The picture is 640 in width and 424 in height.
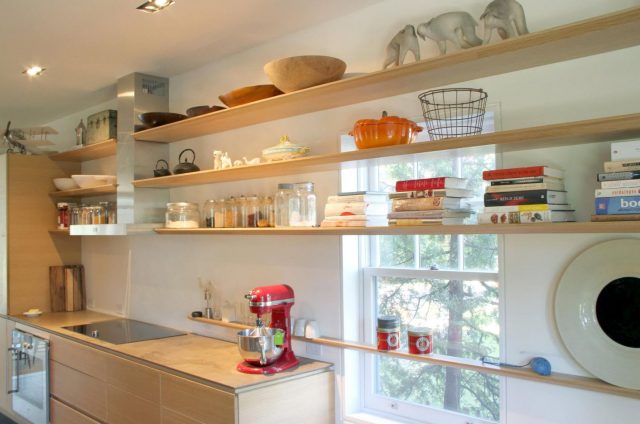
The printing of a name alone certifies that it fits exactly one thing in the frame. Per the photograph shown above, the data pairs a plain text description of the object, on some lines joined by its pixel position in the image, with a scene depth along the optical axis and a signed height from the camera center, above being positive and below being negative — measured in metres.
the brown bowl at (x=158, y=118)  3.32 +0.63
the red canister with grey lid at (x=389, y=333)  2.36 -0.52
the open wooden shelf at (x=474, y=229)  1.62 -0.06
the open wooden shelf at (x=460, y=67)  1.64 +0.55
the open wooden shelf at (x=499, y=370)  1.77 -0.59
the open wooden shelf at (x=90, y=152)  4.00 +0.56
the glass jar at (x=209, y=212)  3.25 +0.04
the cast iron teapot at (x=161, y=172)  3.42 +0.30
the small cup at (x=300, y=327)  2.76 -0.57
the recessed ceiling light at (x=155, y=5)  2.44 +0.98
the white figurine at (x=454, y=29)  2.04 +0.71
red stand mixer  2.49 -0.56
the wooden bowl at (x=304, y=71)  2.38 +0.66
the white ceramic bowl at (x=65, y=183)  4.64 +0.33
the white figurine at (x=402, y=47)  2.21 +0.70
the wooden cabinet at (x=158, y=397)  2.38 -0.89
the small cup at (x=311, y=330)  2.70 -0.57
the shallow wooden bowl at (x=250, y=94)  2.72 +0.64
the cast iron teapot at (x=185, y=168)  3.22 +0.31
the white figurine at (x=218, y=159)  3.06 +0.34
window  2.33 -0.41
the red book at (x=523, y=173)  1.79 +0.14
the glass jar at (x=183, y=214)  3.38 +0.03
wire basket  2.12 +0.42
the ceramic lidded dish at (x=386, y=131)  2.18 +0.34
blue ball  1.91 -0.55
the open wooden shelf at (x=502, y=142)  1.62 +0.25
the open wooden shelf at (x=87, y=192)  3.96 +0.23
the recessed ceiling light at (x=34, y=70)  3.45 +0.98
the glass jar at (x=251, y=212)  2.97 +0.03
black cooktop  3.43 -0.75
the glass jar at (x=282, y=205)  2.73 +0.06
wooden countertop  2.43 -0.74
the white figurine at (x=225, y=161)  3.02 +0.32
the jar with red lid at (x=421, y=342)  2.28 -0.54
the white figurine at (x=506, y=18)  1.90 +0.69
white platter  1.77 -0.35
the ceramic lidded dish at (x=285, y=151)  2.61 +0.32
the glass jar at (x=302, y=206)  2.67 +0.05
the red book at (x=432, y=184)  2.03 +0.12
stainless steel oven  3.84 -1.18
